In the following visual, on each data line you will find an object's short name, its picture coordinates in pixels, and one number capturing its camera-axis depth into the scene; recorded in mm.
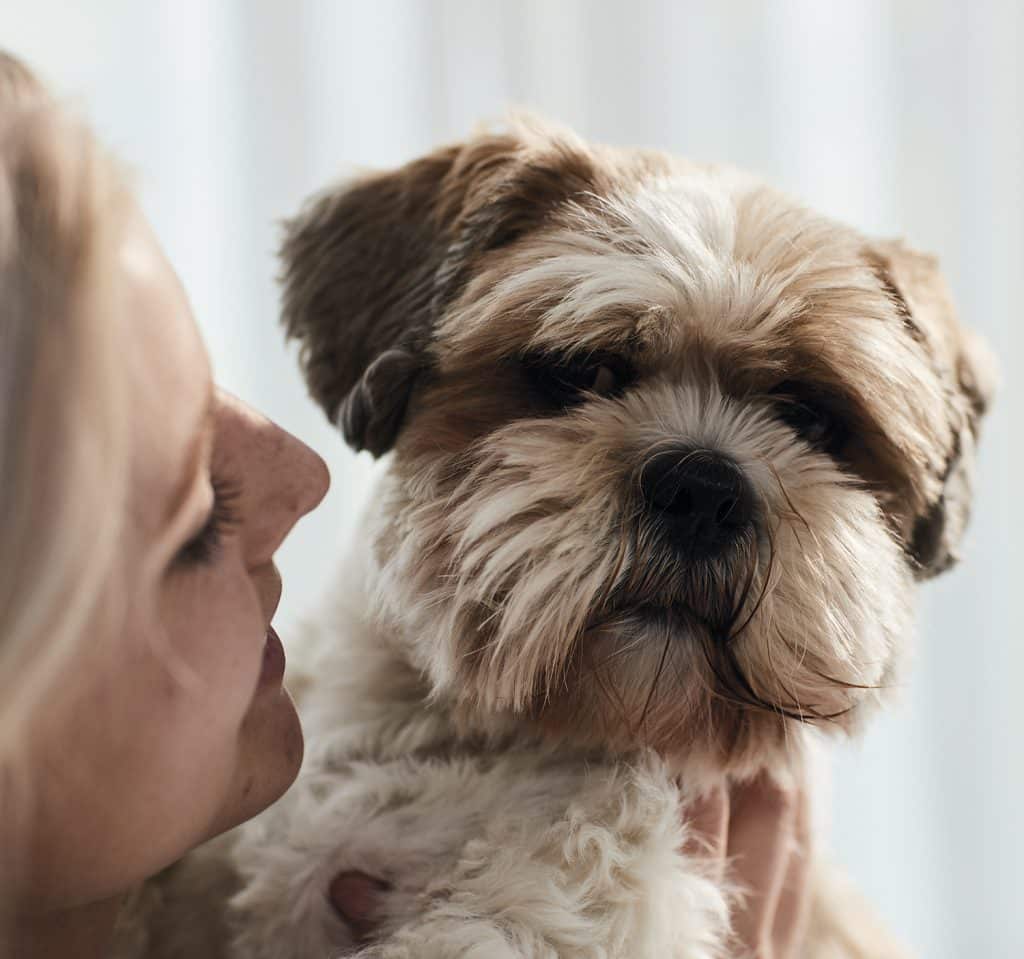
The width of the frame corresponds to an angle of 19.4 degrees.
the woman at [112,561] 546
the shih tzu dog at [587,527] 610
